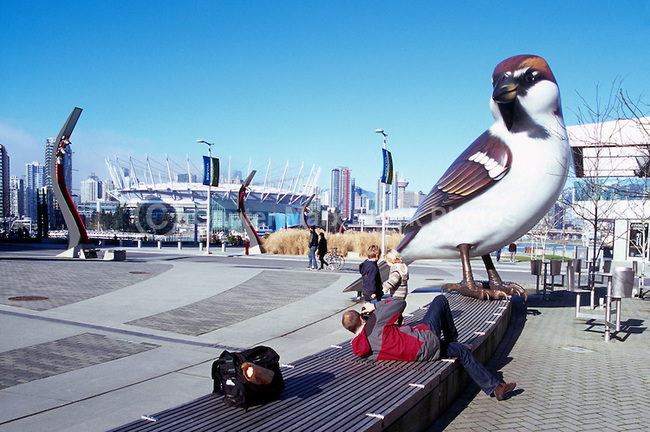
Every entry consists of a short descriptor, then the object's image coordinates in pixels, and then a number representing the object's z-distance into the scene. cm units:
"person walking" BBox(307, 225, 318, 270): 1898
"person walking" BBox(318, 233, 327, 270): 1861
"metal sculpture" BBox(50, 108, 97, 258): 2055
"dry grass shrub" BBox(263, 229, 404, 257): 2950
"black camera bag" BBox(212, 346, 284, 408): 337
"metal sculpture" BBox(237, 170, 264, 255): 3111
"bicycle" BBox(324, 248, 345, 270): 2008
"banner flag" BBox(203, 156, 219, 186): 3111
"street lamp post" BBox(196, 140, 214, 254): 2950
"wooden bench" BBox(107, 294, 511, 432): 312
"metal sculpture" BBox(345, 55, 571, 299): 816
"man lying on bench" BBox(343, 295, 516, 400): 450
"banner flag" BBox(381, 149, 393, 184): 2530
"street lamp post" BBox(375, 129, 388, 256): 2376
